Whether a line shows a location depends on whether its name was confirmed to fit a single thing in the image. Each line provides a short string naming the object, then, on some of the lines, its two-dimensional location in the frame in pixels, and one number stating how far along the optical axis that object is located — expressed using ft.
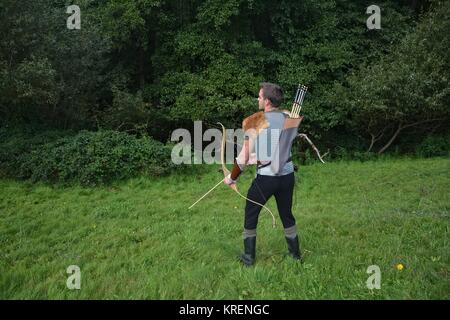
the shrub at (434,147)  49.16
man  14.76
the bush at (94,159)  32.71
